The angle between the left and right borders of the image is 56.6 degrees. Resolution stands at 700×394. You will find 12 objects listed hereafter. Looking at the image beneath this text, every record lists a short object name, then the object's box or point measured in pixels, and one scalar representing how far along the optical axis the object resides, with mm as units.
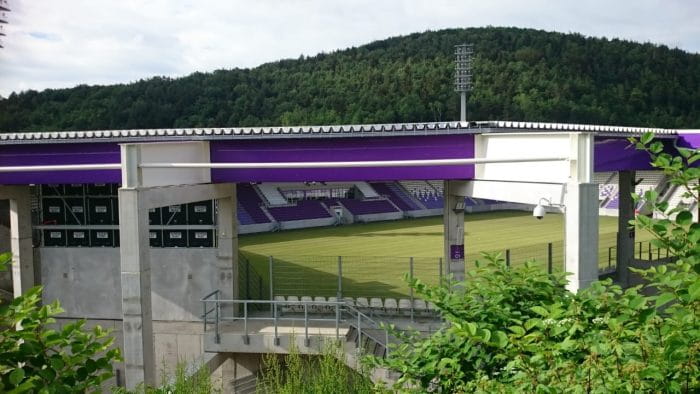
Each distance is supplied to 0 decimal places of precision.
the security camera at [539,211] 9953
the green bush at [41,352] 3586
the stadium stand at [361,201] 52250
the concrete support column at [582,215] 9328
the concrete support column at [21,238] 17531
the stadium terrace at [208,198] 10891
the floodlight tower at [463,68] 48688
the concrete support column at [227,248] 16938
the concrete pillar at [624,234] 21855
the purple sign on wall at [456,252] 16234
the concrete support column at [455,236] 16062
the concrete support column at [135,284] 10914
